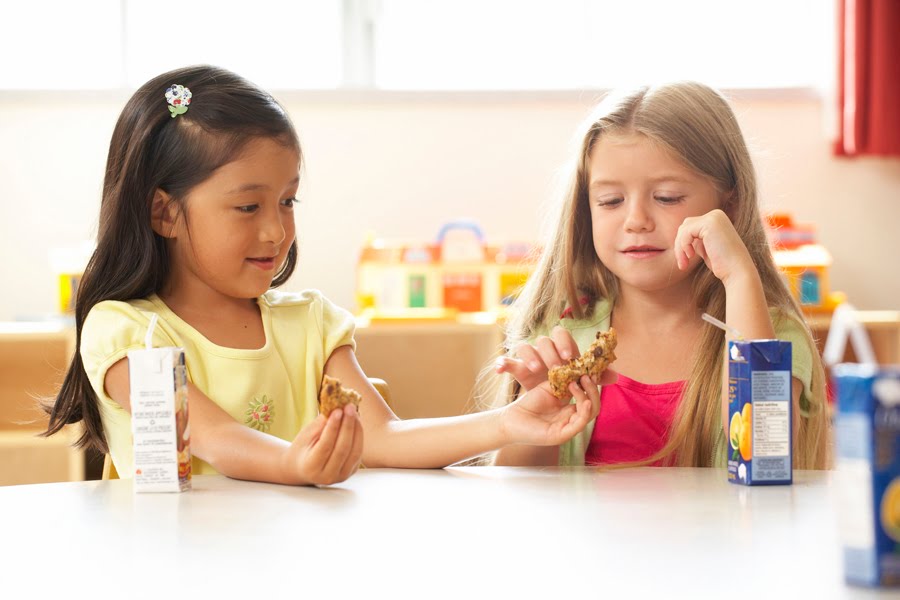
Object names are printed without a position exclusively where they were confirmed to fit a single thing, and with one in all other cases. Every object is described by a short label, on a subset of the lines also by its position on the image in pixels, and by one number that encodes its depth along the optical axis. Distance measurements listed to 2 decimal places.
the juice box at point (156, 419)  1.59
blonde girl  1.89
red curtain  3.93
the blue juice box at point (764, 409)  1.58
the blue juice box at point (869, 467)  1.25
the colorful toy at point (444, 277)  3.67
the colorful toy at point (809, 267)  3.57
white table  1.32
